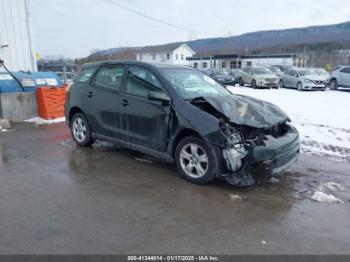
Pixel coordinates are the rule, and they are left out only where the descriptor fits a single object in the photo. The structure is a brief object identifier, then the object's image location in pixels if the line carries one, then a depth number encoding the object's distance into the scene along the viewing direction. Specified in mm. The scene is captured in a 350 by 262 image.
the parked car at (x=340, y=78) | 22223
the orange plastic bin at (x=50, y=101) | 10664
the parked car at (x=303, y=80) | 22344
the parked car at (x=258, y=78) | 23688
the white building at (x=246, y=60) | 61188
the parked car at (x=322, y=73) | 23312
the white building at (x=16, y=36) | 12375
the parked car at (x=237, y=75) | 27052
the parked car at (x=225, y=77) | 27312
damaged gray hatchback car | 4715
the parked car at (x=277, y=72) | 25312
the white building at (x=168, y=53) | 78188
